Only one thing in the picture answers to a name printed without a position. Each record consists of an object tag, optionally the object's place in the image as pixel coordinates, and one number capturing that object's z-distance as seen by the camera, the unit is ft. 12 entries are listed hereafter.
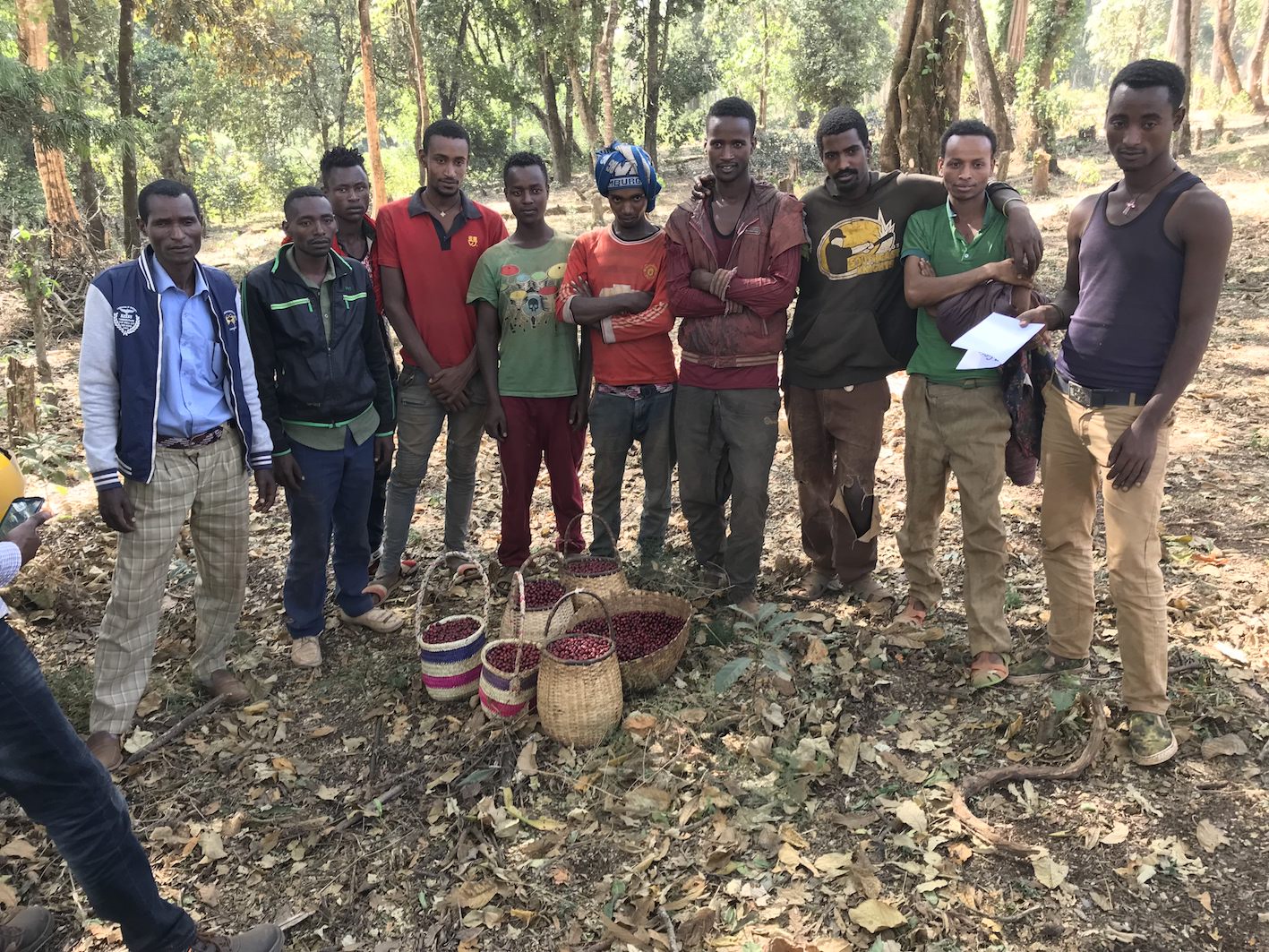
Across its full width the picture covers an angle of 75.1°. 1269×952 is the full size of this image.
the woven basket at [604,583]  13.43
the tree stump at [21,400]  23.89
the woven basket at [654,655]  12.14
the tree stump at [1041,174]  51.29
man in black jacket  12.51
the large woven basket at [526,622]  12.72
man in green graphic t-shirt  14.07
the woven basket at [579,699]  11.14
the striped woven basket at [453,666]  12.51
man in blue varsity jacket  10.96
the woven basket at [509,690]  11.84
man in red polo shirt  14.33
